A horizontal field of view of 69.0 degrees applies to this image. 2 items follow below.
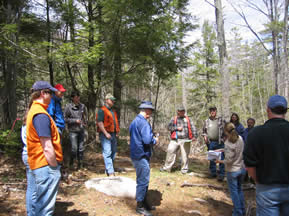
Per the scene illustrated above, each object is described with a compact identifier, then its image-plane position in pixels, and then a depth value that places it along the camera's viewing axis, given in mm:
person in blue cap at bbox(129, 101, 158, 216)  3873
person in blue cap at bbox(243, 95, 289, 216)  2299
